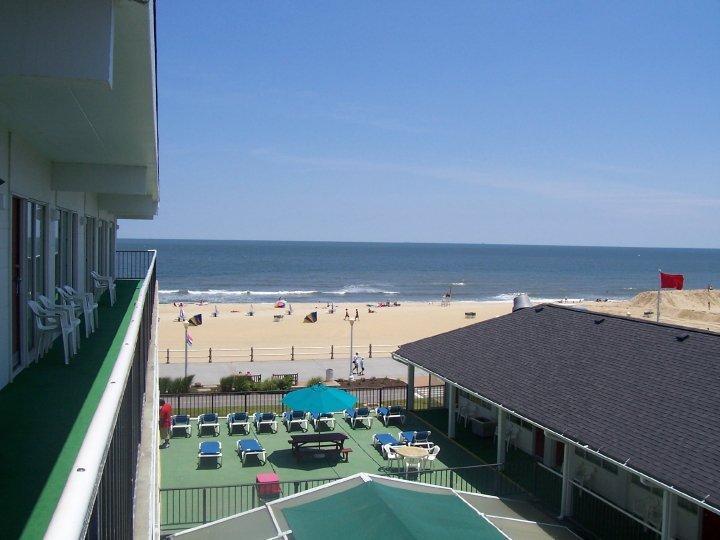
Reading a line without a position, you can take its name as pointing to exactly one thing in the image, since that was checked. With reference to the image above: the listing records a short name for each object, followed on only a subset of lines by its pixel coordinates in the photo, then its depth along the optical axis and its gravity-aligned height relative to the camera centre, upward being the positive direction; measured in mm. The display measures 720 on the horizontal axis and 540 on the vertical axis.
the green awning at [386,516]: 8750 -3529
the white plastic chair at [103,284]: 13750 -896
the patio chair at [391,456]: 16438 -4878
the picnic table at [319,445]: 16750 -4787
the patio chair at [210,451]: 16031 -4724
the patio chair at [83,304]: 9477 -896
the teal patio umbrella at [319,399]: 17188 -3818
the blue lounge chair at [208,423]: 18594 -4736
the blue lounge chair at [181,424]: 18359 -4723
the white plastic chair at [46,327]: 7803 -1012
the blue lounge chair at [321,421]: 19578 -4896
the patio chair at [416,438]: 17484 -4748
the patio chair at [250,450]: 16422 -4781
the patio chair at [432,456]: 16156 -4788
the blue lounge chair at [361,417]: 20047 -4840
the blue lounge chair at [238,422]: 18859 -4769
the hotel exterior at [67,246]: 3291 -106
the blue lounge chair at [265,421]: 19156 -4794
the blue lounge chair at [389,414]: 20328 -4846
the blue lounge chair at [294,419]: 19516 -4844
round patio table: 15812 -4601
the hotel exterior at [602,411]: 11602 -3140
